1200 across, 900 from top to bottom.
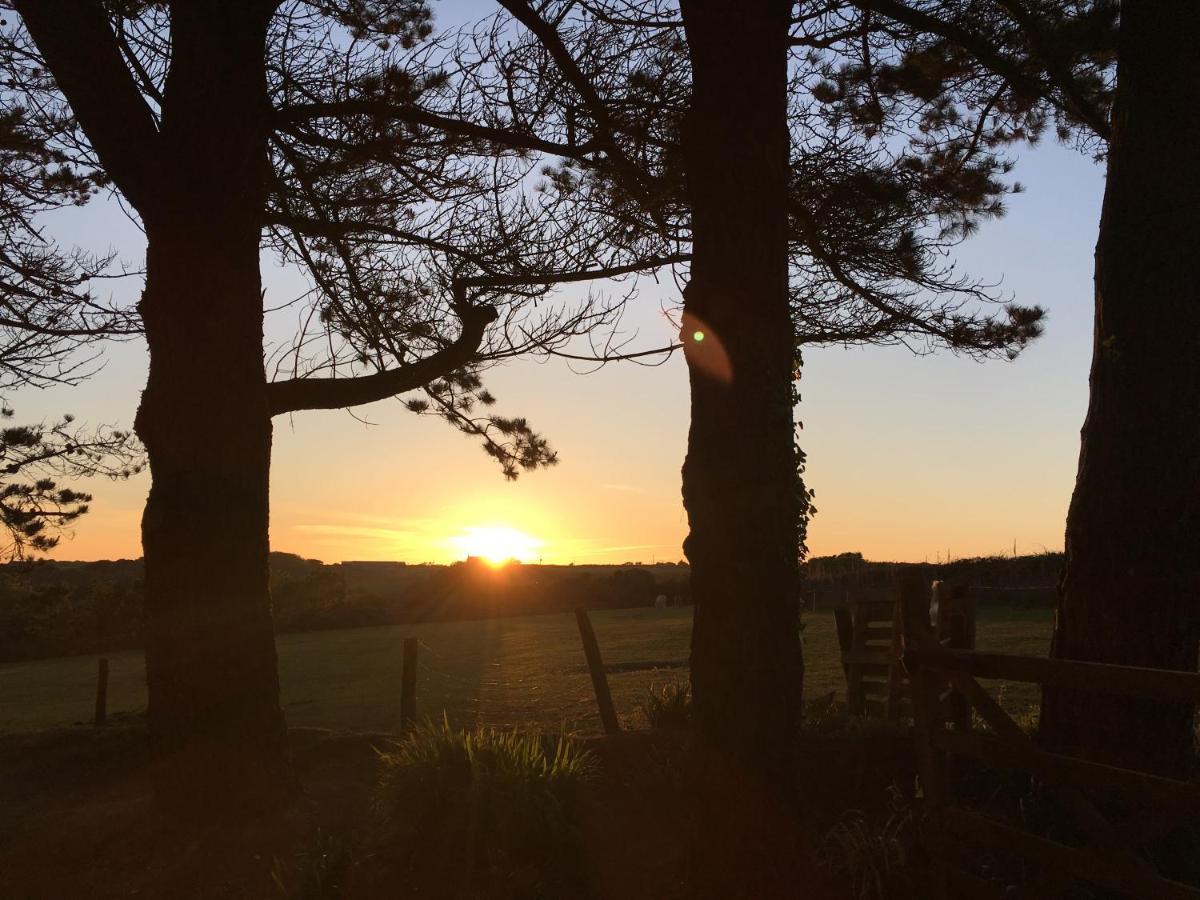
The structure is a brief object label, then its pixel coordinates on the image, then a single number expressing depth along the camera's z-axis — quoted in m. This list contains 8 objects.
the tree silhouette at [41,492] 13.51
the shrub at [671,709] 9.37
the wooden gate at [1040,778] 4.14
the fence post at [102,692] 14.67
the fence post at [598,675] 9.74
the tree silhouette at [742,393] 5.71
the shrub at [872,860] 5.59
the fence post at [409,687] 9.99
